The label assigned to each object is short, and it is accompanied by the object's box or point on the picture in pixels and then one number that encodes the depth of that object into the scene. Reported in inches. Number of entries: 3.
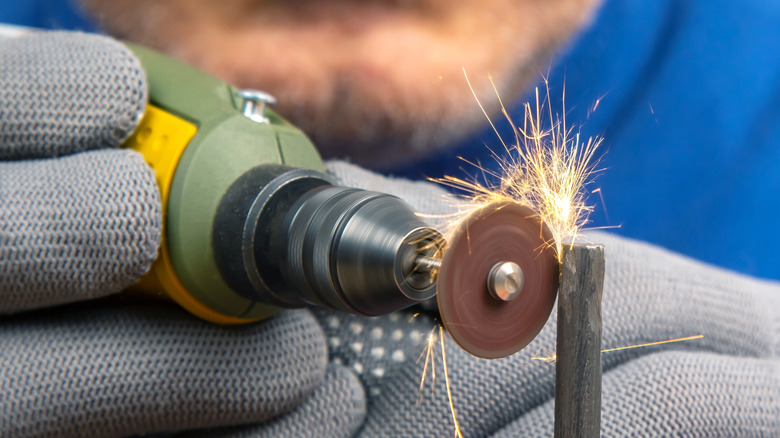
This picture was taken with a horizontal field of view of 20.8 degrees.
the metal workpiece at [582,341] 12.4
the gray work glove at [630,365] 14.1
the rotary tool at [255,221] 12.5
